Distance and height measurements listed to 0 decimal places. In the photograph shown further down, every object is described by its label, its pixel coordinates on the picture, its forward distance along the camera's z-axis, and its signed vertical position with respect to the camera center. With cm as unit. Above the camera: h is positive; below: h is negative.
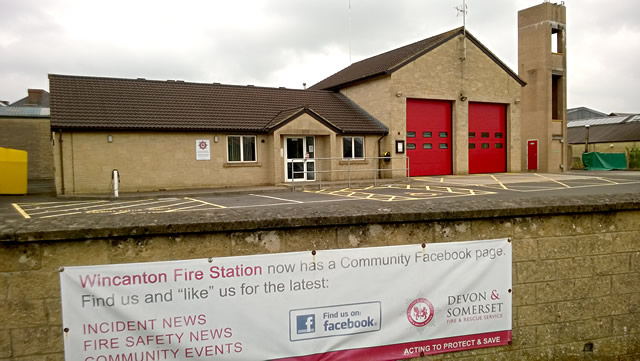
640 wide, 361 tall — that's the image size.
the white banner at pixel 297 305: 307 -110
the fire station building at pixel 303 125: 2044 +187
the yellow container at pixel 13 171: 1952 -20
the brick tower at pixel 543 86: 3042 +483
